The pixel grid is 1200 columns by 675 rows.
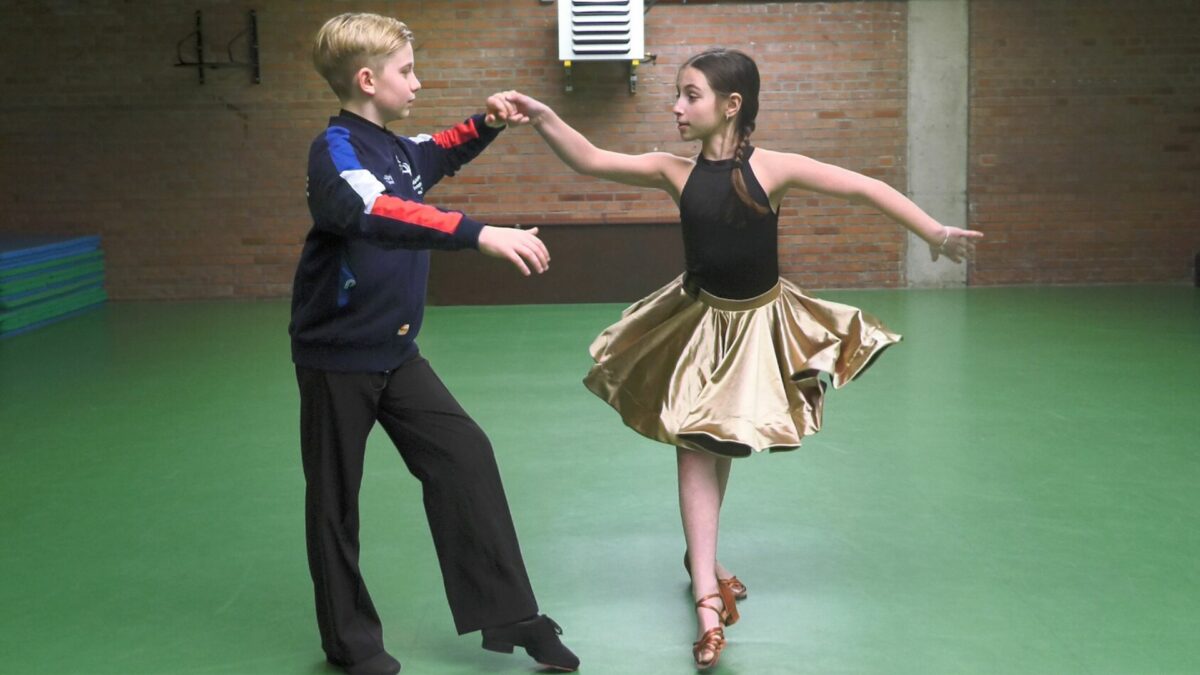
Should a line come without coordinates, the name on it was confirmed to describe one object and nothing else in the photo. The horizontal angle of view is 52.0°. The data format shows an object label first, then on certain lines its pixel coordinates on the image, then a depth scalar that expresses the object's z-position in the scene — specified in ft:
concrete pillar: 32.35
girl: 9.61
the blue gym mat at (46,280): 26.96
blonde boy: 8.67
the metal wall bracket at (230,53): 31.91
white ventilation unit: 29.96
